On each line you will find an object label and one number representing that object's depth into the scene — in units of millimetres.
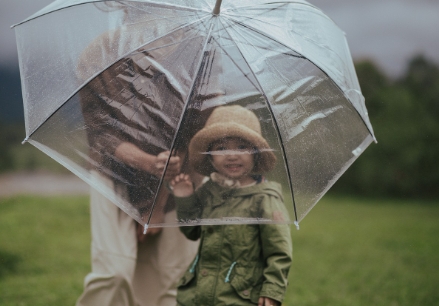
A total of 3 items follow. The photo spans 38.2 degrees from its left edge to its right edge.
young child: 2549
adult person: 2502
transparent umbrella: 2510
